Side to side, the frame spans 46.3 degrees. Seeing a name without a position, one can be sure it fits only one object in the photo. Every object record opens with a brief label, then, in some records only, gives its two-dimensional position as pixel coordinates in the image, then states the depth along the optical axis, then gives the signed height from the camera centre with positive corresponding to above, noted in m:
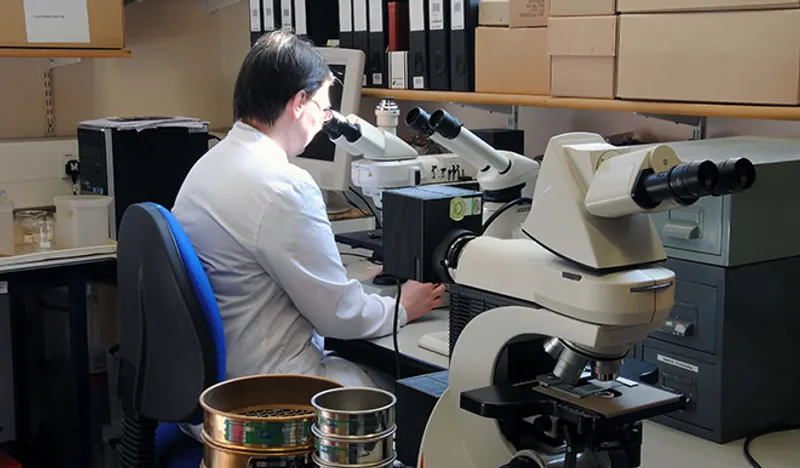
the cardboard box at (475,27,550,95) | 2.14 +0.06
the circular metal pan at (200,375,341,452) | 0.92 -0.34
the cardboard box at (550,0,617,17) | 1.86 +0.16
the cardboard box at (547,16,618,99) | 1.88 +0.06
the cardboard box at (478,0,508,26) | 2.25 +0.18
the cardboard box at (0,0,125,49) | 2.84 +0.20
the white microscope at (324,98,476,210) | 2.08 -0.16
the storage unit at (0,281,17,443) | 3.21 -1.02
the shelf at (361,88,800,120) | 1.62 -0.04
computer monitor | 2.54 -0.04
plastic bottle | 2.64 -0.38
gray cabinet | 1.46 -0.36
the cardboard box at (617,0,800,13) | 1.59 +0.14
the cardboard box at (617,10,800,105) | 1.58 +0.05
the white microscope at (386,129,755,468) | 0.99 -0.26
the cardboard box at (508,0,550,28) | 2.13 +0.16
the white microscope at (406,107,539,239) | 1.67 -0.17
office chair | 1.74 -0.47
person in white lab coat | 1.85 -0.31
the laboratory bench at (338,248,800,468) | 1.41 -0.57
